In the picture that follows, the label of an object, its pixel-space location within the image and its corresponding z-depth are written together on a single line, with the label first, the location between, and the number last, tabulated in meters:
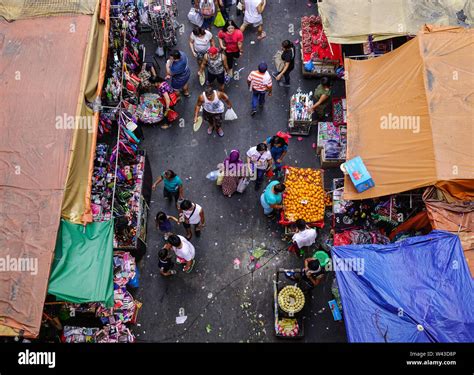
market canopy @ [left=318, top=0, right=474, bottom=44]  10.03
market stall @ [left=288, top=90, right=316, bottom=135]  11.18
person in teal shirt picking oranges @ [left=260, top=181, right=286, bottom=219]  9.40
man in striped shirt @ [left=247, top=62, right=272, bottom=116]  10.81
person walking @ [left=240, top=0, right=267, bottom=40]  12.50
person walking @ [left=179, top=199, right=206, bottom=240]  9.00
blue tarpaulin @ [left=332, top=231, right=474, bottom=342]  6.79
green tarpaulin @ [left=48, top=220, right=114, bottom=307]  7.53
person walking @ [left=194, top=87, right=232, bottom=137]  10.40
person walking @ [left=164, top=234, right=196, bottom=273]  8.62
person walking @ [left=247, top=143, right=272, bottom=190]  9.70
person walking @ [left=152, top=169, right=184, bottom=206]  9.43
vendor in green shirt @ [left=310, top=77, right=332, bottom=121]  10.74
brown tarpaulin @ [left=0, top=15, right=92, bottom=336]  7.32
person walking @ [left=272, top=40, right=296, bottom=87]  11.17
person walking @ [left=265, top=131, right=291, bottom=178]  9.97
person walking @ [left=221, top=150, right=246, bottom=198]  10.18
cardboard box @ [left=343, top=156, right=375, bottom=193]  8.77
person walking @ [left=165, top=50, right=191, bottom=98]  10.96
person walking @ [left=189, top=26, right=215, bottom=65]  11.23
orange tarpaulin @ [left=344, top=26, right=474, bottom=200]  8.36
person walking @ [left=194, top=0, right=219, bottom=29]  12.76
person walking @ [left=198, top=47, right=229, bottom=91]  11.24
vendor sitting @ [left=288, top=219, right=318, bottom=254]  8.91
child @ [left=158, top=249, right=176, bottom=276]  8.93
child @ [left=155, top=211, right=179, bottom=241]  9.41
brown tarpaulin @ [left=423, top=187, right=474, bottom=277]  8.16
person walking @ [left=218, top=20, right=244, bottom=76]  11.43
